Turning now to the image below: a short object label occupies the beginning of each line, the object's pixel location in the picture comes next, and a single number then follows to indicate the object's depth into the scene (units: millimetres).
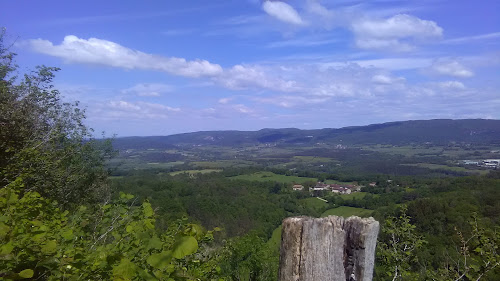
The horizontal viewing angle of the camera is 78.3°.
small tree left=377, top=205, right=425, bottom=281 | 4500
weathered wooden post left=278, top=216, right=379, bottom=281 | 1947
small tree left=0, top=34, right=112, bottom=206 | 9594
